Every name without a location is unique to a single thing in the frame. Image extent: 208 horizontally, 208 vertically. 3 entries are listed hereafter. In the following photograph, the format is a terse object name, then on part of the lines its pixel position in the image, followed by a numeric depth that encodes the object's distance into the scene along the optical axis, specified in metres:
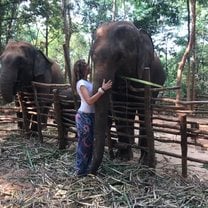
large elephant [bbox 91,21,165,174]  3.07
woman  3.09
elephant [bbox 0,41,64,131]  4.73
